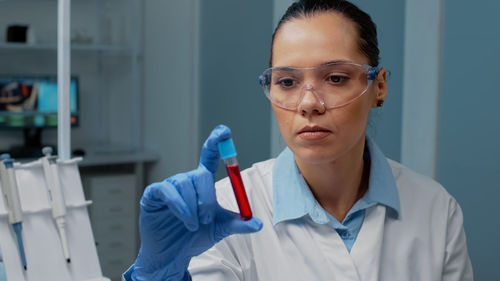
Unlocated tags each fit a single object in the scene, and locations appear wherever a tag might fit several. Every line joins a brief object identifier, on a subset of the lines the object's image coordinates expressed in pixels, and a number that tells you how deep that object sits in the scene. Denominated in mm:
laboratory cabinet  3555
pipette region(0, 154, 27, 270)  1307
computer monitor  3619
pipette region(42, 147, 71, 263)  1361
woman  1044
